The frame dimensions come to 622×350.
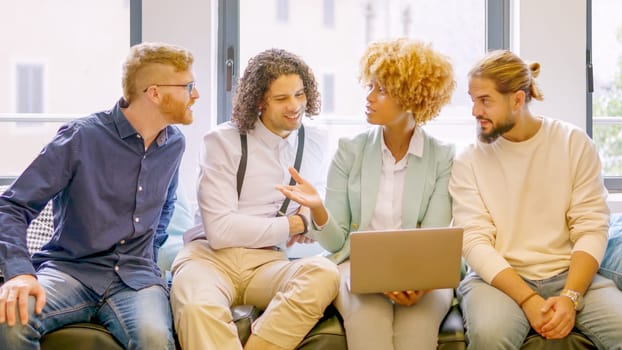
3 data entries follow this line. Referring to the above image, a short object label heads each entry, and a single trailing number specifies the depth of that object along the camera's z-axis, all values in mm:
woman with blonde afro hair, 2475
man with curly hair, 2137
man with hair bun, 2279
